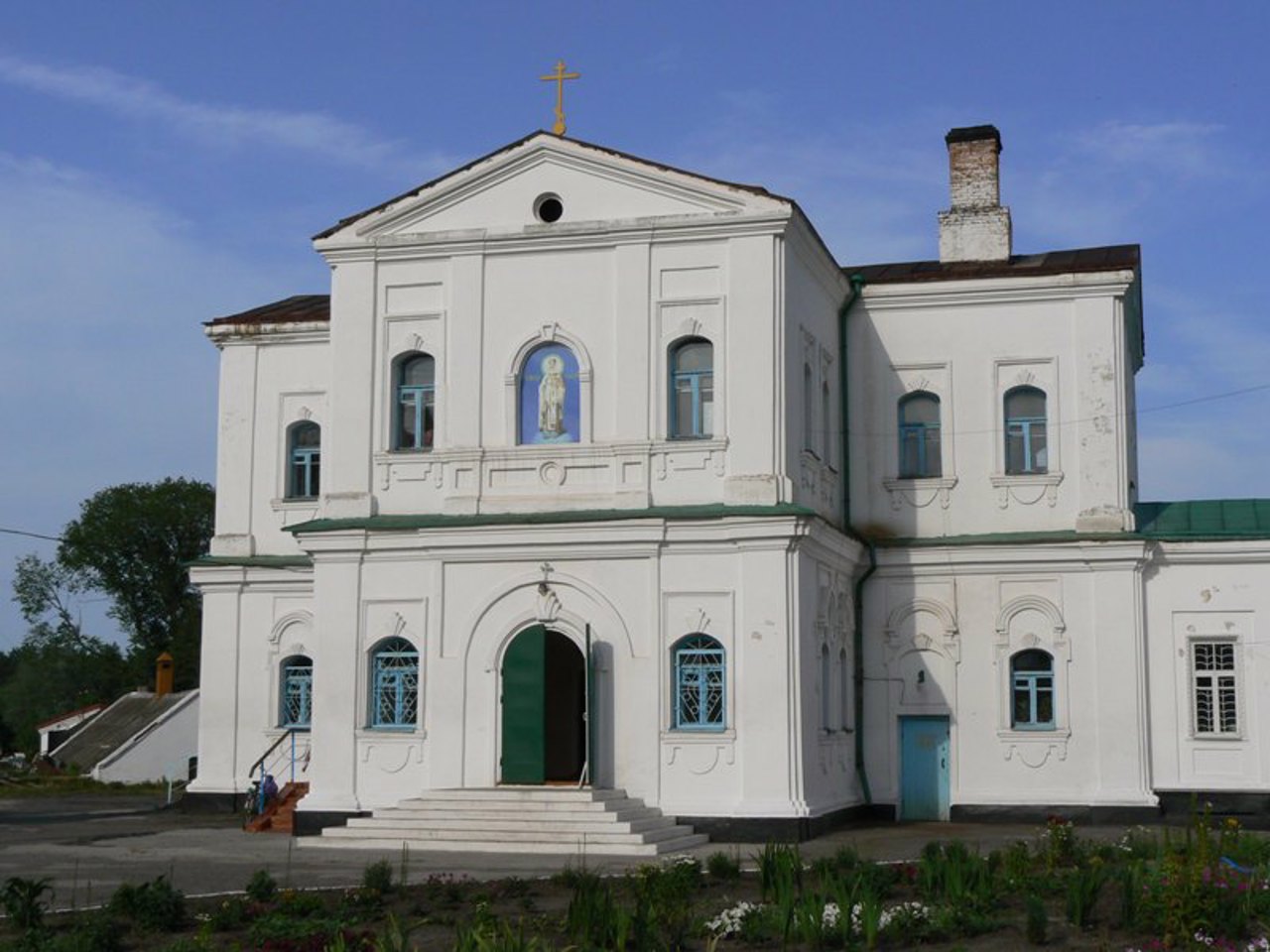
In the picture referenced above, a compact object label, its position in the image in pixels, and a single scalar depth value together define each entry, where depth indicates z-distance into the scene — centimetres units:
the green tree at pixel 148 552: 6800
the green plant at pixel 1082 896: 1280
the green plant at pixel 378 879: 1483
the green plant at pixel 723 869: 1586
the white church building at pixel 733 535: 2298
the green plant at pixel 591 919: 1205
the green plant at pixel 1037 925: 1234
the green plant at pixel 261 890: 1466
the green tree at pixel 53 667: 7412
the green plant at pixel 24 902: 1363
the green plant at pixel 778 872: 1395
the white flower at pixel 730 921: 1286
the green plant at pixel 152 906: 1370
